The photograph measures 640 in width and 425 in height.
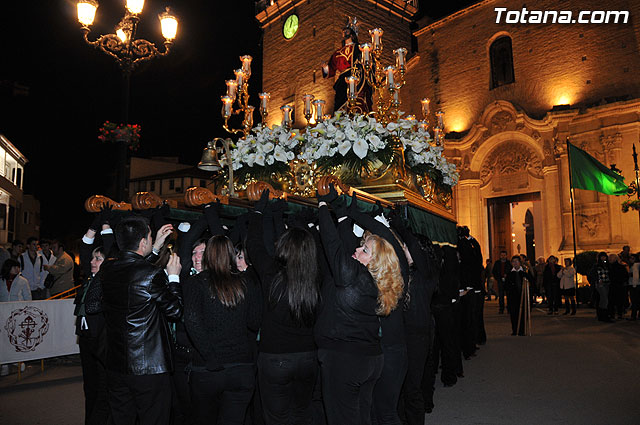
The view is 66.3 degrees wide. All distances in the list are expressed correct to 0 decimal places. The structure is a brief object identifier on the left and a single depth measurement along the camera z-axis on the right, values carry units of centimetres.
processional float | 572
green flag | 1517
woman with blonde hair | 340
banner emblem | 756
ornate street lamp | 955
